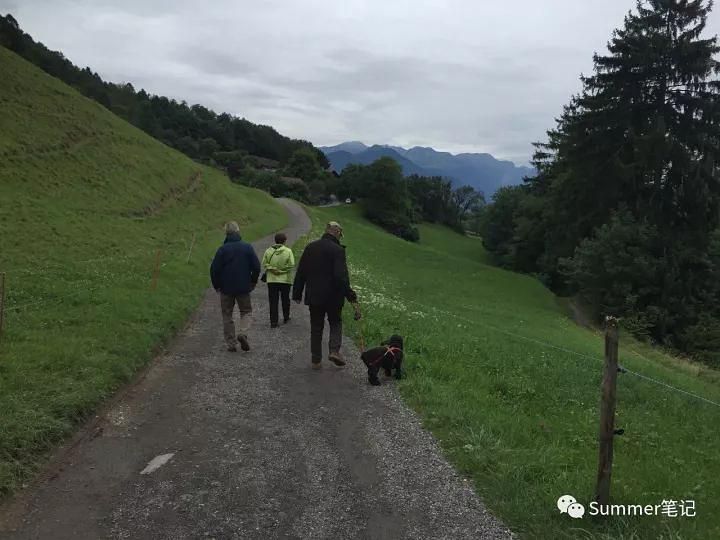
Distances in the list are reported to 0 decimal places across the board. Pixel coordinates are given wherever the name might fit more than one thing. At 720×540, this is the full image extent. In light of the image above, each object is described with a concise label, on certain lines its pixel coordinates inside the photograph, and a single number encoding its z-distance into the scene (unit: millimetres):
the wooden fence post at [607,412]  4770
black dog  9008
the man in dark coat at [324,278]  9188
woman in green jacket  12945
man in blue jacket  10414
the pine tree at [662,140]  32312
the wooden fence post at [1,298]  8816
